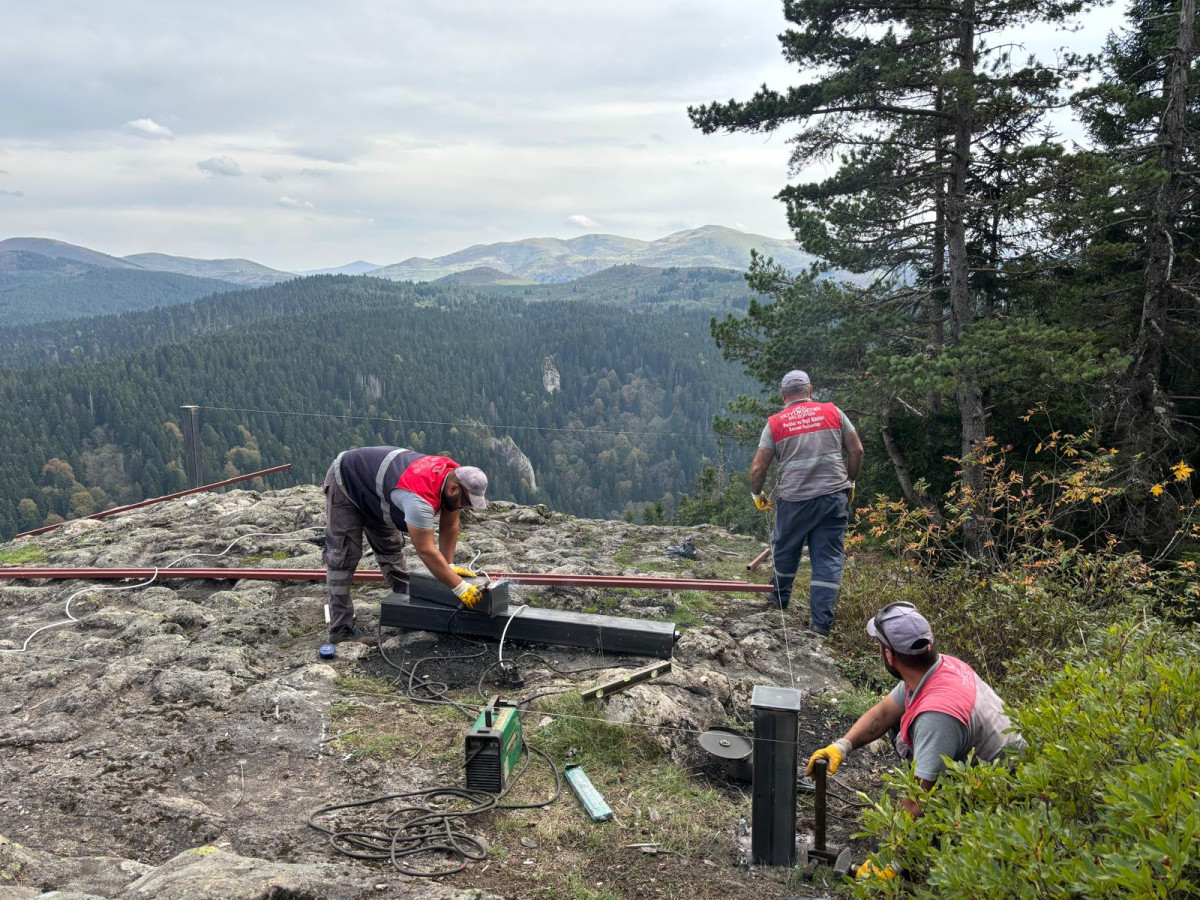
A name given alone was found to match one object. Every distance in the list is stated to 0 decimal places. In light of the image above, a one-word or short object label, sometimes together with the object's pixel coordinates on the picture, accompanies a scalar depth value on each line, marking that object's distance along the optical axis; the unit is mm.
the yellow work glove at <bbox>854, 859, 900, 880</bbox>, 2098
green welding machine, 3545
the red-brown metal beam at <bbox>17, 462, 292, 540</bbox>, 10164
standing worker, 5871
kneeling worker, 2818
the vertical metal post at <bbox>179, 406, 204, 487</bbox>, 11312
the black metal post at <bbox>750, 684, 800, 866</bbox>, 3172
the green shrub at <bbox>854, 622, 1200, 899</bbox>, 1562
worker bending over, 4816
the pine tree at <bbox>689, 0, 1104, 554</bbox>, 10695
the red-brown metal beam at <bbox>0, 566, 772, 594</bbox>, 6891
